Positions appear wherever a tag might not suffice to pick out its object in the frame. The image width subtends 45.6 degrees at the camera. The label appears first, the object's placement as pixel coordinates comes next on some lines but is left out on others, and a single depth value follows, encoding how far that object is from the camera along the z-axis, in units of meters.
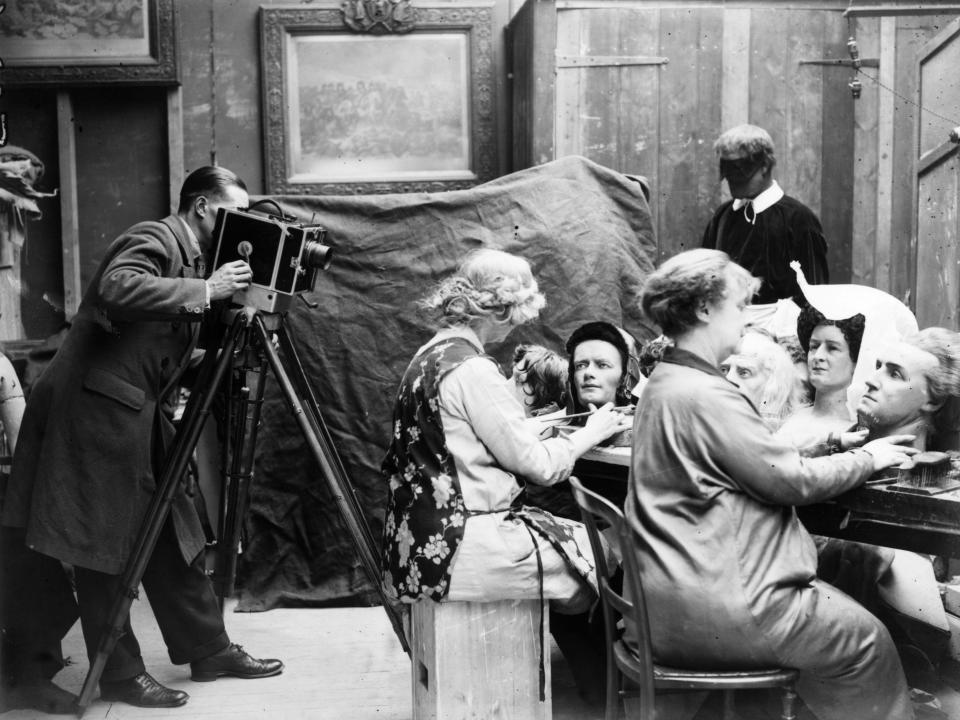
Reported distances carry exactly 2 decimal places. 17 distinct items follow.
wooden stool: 3.03
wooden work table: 2.53
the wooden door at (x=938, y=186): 4.54
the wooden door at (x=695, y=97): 5.36
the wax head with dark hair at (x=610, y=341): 3.94
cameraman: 3.52
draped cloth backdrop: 4.70
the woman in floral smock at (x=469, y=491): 3.00
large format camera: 3.60
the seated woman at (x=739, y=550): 2.46
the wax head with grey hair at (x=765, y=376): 3.88
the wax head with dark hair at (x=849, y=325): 3.62
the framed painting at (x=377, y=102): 5.54
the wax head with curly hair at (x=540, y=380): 4.29
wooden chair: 2.44
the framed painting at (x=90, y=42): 5.32
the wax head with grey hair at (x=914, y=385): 3.08
